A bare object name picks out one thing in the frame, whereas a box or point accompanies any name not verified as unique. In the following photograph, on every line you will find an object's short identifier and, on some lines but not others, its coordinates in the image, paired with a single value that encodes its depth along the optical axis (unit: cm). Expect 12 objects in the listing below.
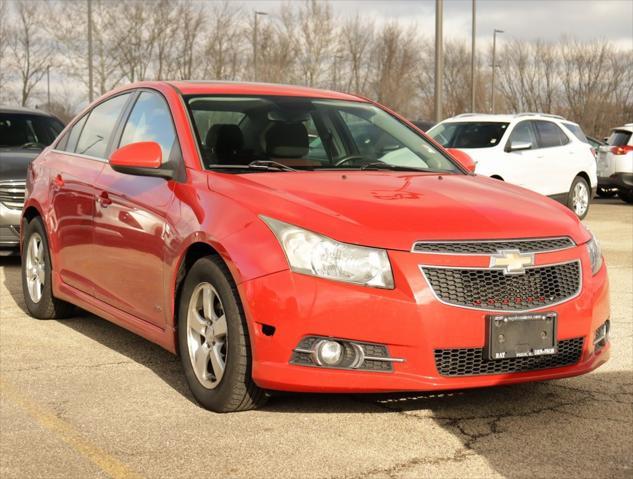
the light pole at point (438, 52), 1875
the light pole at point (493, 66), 5380
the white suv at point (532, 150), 1584
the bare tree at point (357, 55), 5733
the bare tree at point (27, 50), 5100
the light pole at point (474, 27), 3370
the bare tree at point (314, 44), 5131
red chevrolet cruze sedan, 434
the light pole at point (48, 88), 5019
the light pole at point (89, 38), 3281
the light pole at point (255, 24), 3959
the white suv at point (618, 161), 2039
